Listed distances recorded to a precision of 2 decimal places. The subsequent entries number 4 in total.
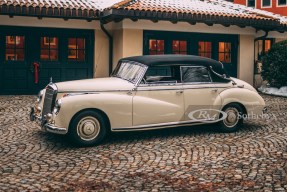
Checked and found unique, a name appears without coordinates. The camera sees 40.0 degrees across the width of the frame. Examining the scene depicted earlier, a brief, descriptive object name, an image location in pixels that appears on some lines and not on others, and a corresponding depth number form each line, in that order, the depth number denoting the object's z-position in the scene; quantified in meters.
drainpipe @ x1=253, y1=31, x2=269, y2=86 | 16.06
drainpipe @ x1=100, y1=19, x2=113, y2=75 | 14.74
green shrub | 14.48
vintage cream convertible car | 6.62
